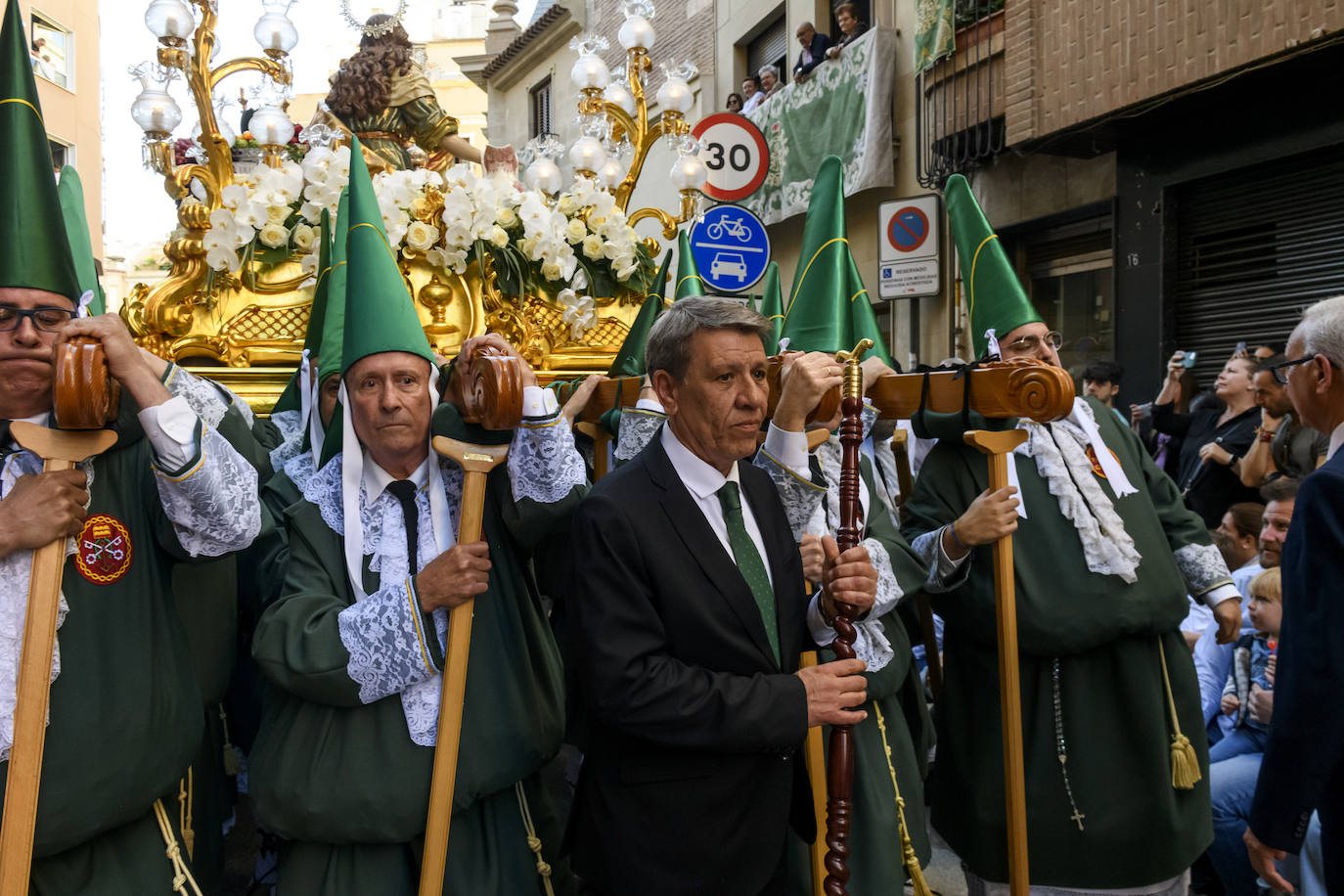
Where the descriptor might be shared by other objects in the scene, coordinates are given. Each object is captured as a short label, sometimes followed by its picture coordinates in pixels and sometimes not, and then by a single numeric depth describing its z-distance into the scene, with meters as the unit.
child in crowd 3.74
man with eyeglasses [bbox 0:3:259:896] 1.97
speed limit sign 7.09
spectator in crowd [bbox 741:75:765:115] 13.95
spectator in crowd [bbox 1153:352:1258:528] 5.34
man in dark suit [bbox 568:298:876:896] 1.92
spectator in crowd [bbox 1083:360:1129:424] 6.81
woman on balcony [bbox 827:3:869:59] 11.67
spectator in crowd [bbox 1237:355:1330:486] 4.46
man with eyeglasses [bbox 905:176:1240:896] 2.76
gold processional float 4.04
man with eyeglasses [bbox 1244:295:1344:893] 1.98
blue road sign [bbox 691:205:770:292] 6.32
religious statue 4.85
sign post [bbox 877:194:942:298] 9.88
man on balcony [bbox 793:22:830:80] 12.25
